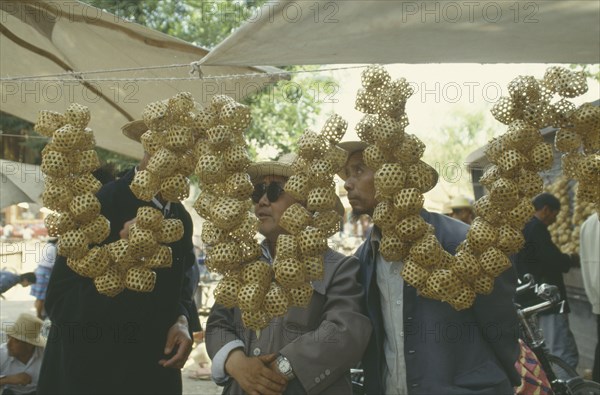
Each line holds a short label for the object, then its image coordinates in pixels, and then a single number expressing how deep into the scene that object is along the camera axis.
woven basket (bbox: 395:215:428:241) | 2.23
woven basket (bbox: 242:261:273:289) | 2.19
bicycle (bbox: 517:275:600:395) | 4.27
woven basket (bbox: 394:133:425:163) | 2.23
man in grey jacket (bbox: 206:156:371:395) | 2.29
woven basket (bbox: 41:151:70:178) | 2.29
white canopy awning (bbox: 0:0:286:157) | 3.37
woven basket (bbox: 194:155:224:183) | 2.19
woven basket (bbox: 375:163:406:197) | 2.20
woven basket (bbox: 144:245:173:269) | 2.38
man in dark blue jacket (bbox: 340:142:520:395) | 2.36
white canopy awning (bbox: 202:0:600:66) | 2.35
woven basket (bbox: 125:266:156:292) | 2.38
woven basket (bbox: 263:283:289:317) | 2.18
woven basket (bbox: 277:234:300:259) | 2.20
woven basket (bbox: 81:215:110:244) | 2.35
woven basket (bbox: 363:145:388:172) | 2.25
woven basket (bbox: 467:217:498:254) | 2.24
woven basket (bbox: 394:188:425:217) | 2.20
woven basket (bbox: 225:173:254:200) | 2.20
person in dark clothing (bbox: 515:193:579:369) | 5.79
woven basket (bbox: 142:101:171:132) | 2.27
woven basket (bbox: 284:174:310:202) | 2.24
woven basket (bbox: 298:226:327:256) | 2.20
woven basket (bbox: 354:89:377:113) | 2.31
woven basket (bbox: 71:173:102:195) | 2.34
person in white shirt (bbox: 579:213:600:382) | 5.41
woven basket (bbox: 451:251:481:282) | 2.24
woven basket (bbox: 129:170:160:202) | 2.28
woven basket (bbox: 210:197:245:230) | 2.16
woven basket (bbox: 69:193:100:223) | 2.30
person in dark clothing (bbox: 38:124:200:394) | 2.64
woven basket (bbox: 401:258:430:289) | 2.25
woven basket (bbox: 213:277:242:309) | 2.20
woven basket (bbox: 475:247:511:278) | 2.23
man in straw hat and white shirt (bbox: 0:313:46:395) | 4.29
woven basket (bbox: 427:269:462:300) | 2.22
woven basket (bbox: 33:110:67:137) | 2.34
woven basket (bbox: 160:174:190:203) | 2.30
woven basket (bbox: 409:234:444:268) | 2.23
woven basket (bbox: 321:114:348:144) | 2.29
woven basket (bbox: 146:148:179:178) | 2.25
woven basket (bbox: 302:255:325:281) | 2.22
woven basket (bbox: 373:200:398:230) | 2.25
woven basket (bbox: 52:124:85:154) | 2.29
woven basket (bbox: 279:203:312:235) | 2.22
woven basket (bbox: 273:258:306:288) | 2.16
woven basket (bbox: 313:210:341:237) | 2.26
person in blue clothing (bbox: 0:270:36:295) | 5.86
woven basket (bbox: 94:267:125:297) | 2.37
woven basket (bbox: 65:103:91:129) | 2.35
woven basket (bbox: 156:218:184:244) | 2.37
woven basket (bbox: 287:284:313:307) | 2.21
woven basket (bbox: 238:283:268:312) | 2.14
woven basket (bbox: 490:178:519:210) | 2.20
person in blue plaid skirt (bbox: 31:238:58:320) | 5.71
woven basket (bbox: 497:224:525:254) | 2.23
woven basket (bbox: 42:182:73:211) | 2.30
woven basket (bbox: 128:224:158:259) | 2.32
